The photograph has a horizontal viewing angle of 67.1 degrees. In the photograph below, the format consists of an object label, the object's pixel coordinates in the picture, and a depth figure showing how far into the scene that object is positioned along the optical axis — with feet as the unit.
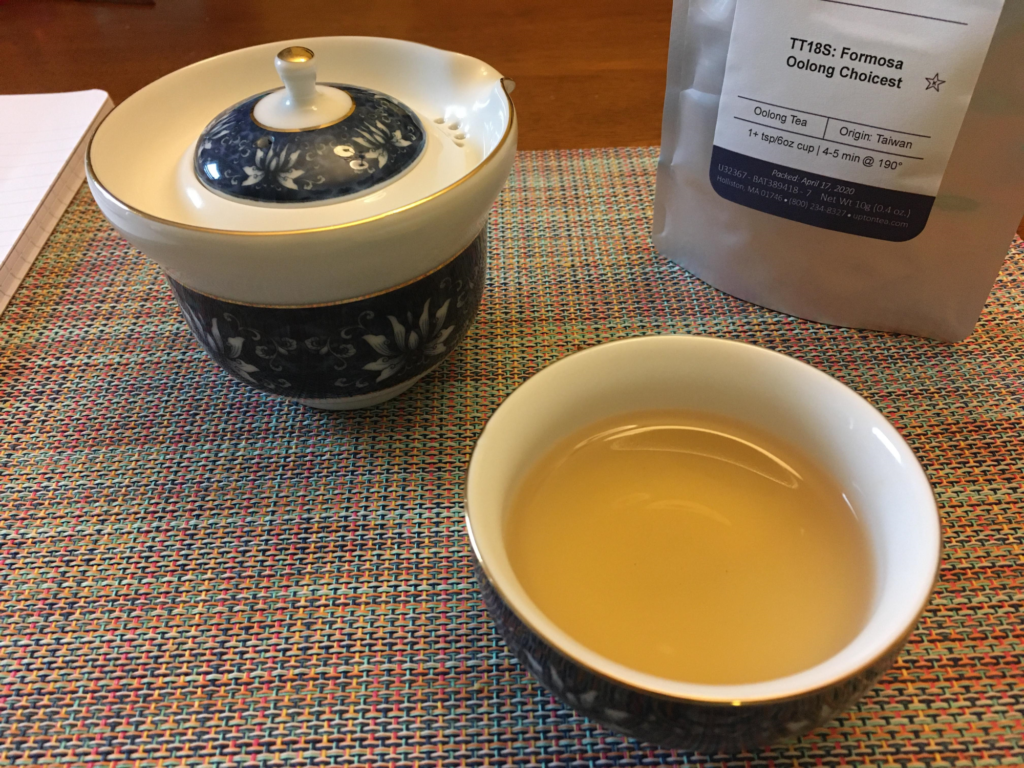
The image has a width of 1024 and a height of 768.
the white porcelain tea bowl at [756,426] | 0.80
